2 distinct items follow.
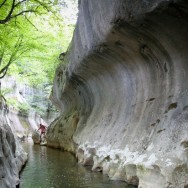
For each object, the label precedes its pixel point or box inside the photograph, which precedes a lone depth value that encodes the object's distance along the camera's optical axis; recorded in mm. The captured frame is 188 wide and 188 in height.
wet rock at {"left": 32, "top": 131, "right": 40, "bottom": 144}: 30047
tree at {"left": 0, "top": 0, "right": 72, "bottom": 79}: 12422
